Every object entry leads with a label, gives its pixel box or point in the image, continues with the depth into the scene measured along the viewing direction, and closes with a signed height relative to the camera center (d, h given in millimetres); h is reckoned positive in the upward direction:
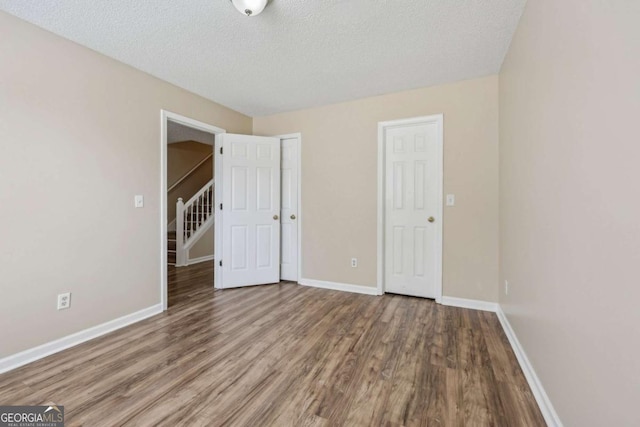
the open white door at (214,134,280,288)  3584 +24
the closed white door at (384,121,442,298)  3098 +68
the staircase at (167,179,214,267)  5074 -218
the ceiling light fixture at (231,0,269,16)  1719 +1328
